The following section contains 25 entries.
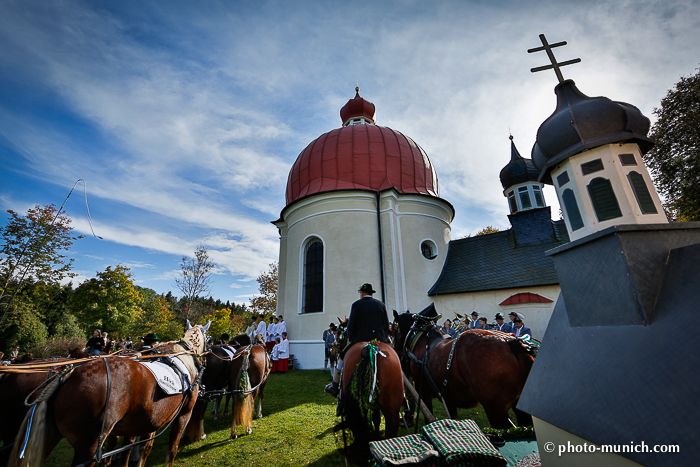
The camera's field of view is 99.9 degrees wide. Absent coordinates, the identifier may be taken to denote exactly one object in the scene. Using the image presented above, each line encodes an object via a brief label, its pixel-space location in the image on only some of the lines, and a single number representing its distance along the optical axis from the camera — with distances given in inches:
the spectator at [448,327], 417.9
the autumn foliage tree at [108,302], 942.4
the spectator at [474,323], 390.0
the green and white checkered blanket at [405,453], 66.4
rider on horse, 160.7
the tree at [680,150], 404.8
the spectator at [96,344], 287.7
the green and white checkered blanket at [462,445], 69.1
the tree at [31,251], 531.2
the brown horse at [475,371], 135.7
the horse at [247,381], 197.2
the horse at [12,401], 127.3
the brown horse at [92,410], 100.3
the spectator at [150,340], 210.4
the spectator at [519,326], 317.1
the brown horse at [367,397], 120.5
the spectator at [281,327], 519.2
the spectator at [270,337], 515.5
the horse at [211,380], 190.1
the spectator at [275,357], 478.0
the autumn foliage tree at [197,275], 965.6
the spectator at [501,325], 354.9
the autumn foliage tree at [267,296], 1129.4
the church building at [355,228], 508.7
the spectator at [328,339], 421.1
